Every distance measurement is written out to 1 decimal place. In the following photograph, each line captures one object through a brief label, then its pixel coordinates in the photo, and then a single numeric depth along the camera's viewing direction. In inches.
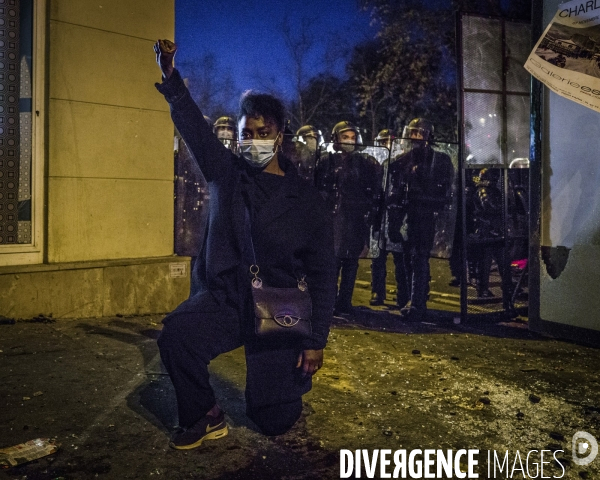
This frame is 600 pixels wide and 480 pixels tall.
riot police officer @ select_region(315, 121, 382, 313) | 313.4
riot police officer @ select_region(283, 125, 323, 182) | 345.1
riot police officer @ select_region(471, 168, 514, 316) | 293.0
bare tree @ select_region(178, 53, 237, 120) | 1184.8
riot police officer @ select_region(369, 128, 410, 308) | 329.4
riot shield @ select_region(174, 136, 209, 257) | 371.2
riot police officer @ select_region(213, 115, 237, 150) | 406.4
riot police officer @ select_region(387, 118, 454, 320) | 308.5
